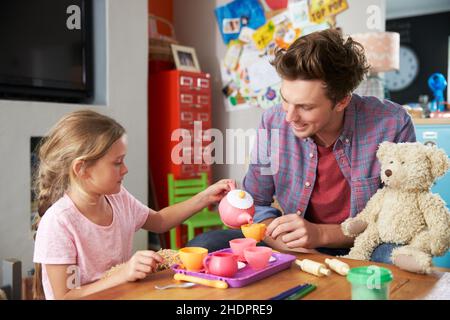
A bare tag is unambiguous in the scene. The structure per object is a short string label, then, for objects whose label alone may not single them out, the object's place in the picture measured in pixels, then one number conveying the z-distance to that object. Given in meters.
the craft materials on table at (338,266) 1.02
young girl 1.15
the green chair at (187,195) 3.02
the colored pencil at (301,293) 0.87
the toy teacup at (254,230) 1.17
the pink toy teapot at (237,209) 1.22
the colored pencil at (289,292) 0.87
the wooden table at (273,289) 0.89
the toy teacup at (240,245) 1.10
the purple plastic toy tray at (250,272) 0.94
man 1.43
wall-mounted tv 2.39
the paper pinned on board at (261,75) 3.46
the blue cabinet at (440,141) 2.74
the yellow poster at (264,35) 3.44
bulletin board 3.24
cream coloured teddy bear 1.29
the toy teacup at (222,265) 0.96
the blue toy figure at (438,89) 3.33
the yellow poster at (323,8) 3.12
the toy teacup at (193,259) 1.00
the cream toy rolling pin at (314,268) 1.01
